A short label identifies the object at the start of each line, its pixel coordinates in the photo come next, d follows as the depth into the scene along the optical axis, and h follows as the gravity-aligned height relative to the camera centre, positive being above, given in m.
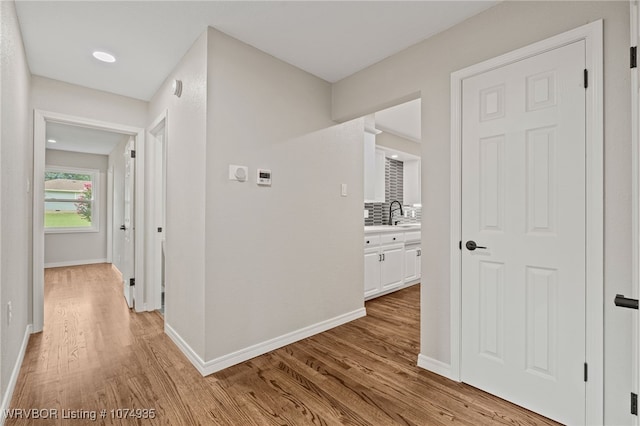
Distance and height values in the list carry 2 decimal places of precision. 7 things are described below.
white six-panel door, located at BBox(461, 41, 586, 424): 1.60 -0.11
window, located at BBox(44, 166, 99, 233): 6.22 +0.25
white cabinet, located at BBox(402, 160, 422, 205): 5.69 +0.60
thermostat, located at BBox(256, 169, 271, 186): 2.46 +0.29
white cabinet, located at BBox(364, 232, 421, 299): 3.76 -0.70
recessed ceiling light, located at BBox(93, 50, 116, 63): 2.52 +1.34
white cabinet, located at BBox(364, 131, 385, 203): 4.20 +0.64
